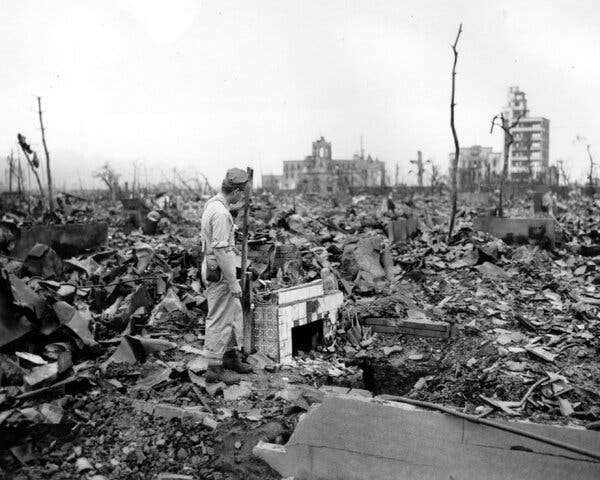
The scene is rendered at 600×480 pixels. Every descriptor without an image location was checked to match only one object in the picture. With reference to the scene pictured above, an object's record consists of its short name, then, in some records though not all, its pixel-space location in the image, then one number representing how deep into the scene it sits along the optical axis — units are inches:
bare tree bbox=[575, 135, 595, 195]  1322.3
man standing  205.6
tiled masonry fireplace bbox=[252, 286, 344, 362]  226.2
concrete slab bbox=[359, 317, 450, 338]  268.2
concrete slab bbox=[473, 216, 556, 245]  500.4
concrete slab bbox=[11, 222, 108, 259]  436.5
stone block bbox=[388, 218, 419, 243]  553.0
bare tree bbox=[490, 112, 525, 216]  639.0
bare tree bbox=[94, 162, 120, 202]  1569.9
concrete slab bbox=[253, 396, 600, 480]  134.1
